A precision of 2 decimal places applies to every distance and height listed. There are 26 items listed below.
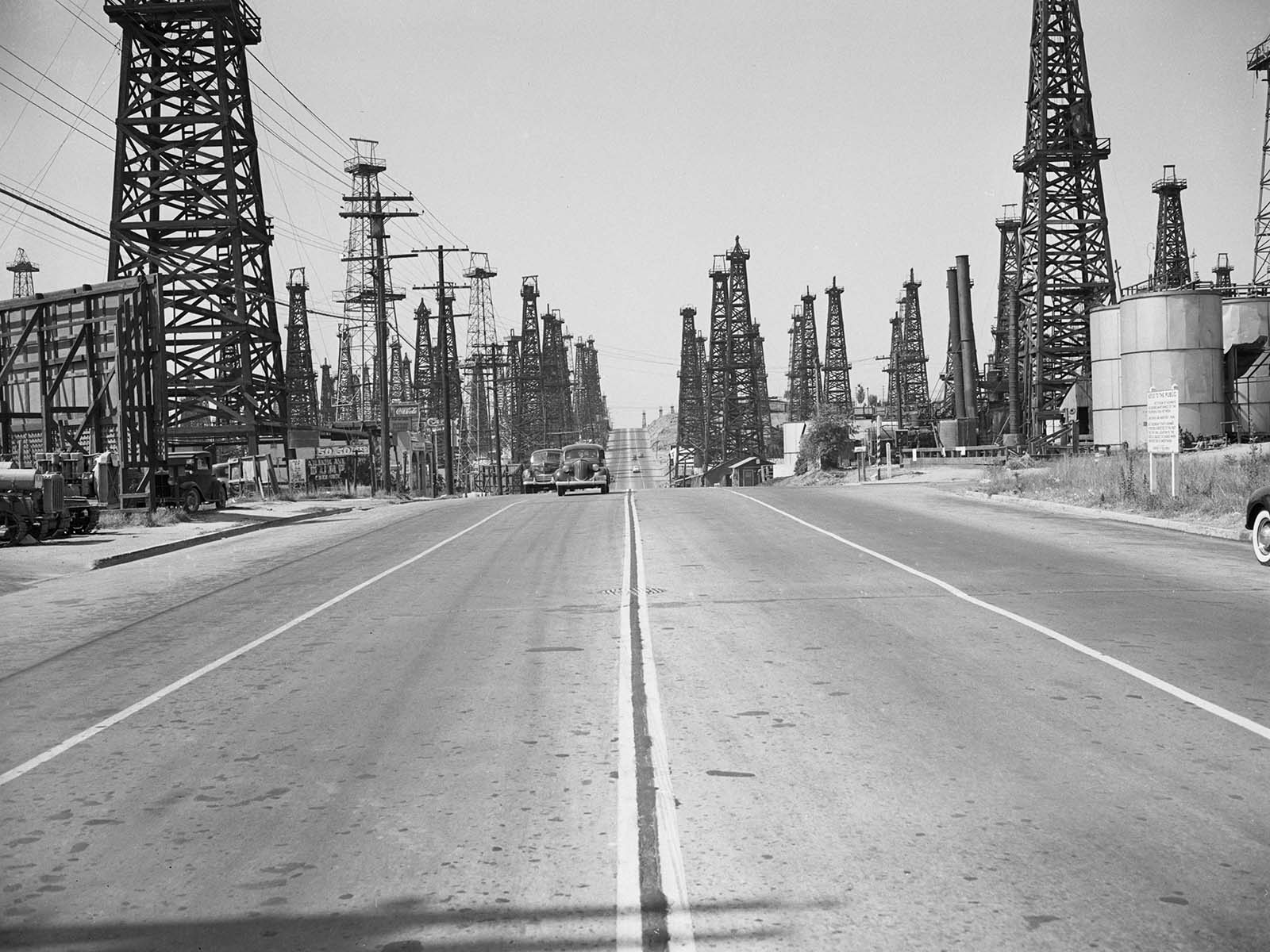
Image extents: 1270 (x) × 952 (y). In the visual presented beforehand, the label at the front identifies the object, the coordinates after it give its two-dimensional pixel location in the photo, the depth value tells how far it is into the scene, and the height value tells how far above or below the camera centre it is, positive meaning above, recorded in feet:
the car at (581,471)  154.71 -1.66
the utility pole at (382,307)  157.79 +22.77
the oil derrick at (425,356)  357.20 +36.77
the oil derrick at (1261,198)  194.49 +37.62
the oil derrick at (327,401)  464.85 +28.77
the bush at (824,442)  222.89 +0.87
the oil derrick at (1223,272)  303.56 +40.64
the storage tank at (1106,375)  161.68 +8.09
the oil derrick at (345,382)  340.96 +31.41
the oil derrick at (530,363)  377.91 +32.86
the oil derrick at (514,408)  364.38 +19.16
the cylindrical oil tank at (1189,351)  149.89 +10.08
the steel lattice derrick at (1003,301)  269.11 +35.90
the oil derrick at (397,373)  338.75 +32.80
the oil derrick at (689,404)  374.84 +16.85
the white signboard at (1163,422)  74.64 +0.48
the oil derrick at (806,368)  422.41 +30.55
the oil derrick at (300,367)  343.26 +31.92
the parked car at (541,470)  172.24 -1.41
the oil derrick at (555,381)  452.76 +31.47
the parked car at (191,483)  98.94 -0.48
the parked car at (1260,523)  48.93 -4.15
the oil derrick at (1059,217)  182.91 +35.10
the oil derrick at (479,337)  343.85 +38.61
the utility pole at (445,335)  184.14 +22.87
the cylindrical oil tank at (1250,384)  153.17 +5.47
